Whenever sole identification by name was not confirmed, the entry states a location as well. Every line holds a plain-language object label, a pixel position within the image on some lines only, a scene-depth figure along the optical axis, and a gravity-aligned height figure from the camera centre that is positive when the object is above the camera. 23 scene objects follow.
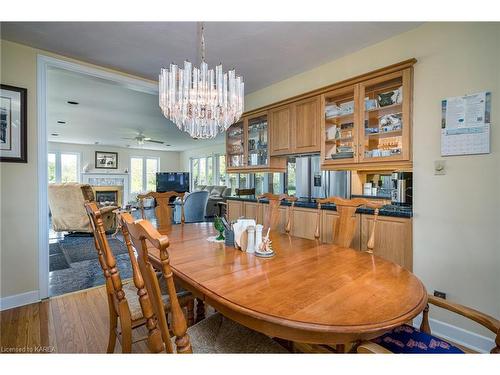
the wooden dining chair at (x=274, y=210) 2.35 -0.25
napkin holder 1.56 -0.31
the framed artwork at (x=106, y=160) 9.07 +0.88
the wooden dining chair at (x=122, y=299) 1.09 -0.57
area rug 2.78 -1.11
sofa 6.92 -0.35
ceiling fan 6.40 +1.19
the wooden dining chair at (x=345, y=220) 1.75 -0.26
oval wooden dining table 0.79 -0.43
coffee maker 2.17 -0.04
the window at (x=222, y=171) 8.58 +0.45
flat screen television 8.64 +0.09
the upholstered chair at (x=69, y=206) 4.70 -0.45
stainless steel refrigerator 2.95 +0.05
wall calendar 1.74 +0.44
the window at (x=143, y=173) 9.84 +0.43
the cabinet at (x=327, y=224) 2.41 -0.40
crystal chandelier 1.90 +0.70
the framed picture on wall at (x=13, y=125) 2.25 +0.54
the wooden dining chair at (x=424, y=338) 0.98 -0.67
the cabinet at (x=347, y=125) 2.16 +0.64
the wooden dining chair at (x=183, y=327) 0.78 -0.54
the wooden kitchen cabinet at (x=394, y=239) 2.04 -0.46
